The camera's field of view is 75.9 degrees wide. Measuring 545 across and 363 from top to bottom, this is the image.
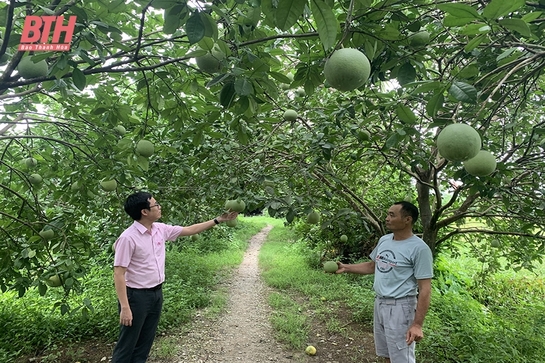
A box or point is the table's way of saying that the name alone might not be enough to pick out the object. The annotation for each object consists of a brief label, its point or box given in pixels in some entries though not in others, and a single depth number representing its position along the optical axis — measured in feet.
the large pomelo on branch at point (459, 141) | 3.99
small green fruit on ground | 12.33
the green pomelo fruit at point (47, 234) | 8.40
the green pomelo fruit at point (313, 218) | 9.33
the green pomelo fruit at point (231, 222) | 10.93
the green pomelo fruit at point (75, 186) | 9.05
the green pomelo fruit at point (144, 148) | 7.26
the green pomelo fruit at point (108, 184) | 8.77
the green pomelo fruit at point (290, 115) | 9.68
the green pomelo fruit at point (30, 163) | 10.08
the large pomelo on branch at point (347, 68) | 3.93
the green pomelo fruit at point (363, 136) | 8.64
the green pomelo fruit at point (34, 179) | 9.49
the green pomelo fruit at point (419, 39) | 5.28
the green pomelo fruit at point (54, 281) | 7.95
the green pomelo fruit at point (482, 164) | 4.94
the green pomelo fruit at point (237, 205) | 8.80
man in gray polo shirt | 7.53
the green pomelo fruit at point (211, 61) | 5.02
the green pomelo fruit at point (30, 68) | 5.44
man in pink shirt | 8.16
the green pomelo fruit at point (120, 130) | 9.00
